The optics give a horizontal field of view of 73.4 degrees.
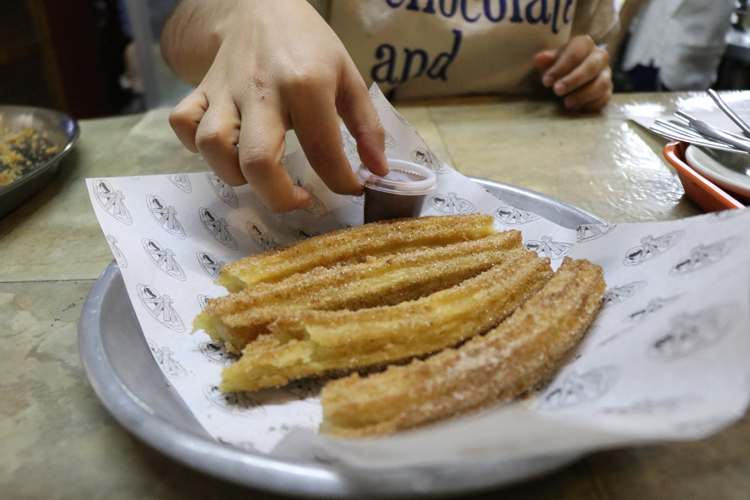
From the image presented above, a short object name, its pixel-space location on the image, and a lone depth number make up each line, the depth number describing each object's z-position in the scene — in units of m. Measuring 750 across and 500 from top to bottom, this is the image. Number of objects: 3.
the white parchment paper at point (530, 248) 0.32
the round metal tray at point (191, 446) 0.32
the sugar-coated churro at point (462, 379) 0.40
